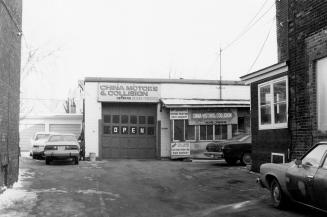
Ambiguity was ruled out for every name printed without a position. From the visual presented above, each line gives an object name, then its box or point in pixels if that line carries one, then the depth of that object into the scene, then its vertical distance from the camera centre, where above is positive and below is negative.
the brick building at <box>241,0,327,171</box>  11.68 +1.15
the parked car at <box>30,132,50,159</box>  26.06 -0.92
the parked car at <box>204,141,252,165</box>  20.55 -0.91
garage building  26.66 +0.73
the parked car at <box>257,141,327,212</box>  8.21 -0.92
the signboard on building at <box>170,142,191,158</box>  26.14 -1.00
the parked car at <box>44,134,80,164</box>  21.05 -0.86
